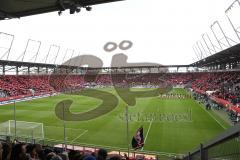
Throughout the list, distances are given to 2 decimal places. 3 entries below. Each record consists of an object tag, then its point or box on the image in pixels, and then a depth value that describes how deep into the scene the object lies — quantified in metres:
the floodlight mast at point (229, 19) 20.42
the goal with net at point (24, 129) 12.96
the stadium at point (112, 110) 4.88
